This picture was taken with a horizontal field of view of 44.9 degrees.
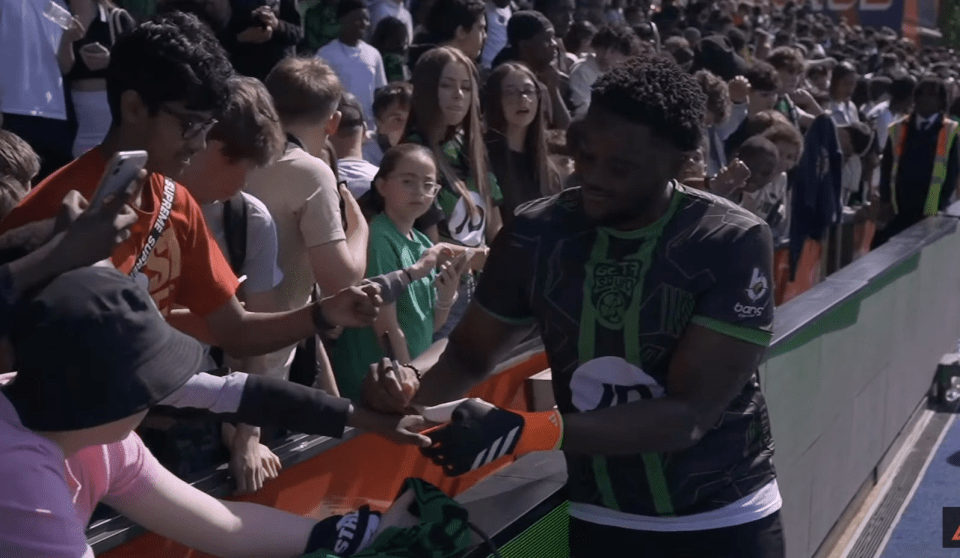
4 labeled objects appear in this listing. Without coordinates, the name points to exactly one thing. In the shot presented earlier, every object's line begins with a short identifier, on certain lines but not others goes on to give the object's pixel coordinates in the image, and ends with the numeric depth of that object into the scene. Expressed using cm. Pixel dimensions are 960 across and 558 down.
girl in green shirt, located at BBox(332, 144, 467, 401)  403
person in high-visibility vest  973
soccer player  229
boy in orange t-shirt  258
